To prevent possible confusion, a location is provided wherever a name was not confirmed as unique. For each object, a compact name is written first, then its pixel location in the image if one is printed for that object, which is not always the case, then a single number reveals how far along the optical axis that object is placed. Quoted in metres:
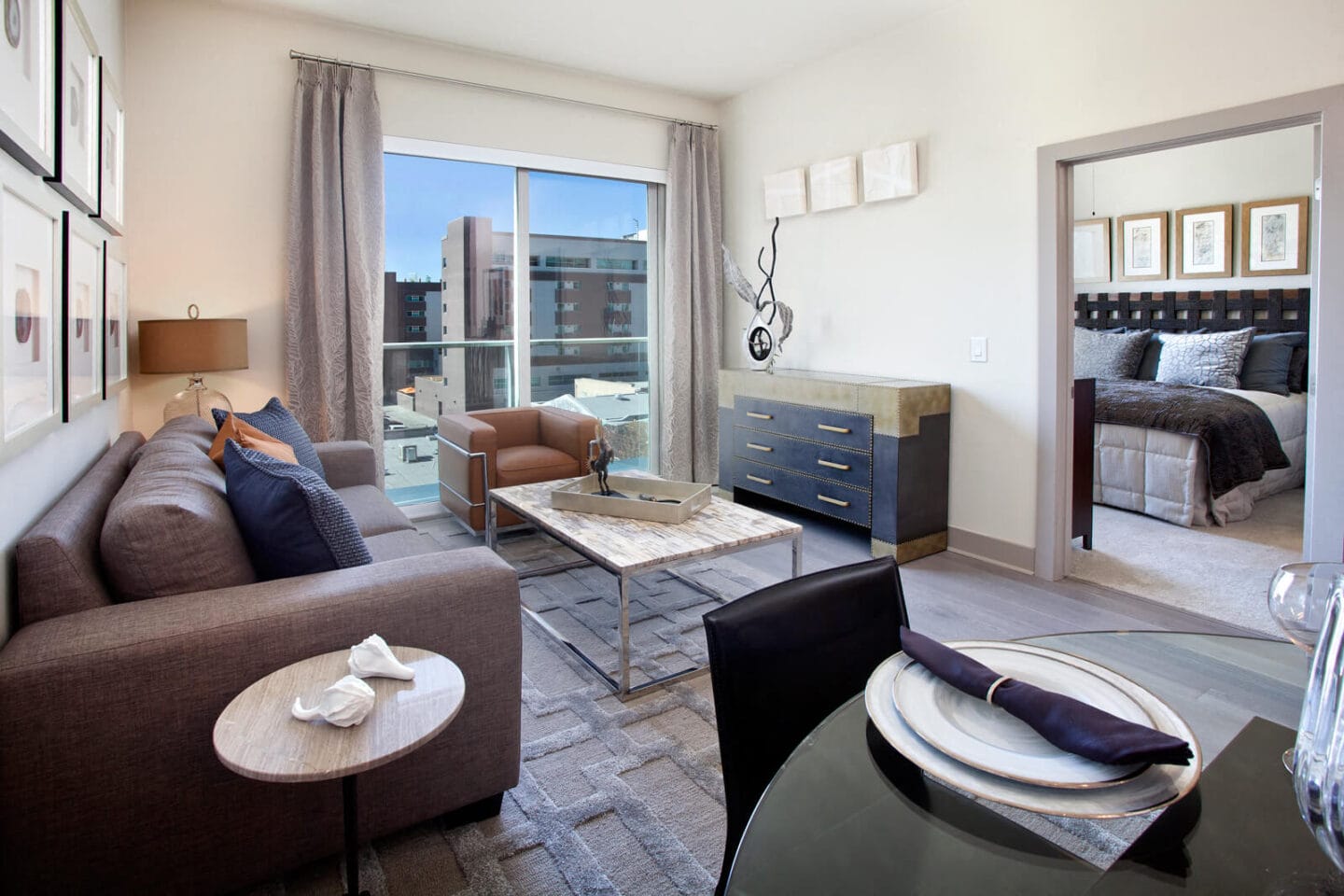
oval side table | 1.22
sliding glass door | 4.72
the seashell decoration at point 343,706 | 1.32
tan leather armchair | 4.20
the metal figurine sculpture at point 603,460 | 3.14
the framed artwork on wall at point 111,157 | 2.79
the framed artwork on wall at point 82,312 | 2.09
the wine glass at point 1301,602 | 1.00
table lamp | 3.50
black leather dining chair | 1.21
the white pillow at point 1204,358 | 5.45
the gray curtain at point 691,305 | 5.38
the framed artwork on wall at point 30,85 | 1.54
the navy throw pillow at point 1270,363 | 5.34
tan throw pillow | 2.65
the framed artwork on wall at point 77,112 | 2.01
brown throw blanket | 4.30
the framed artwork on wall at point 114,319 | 2.86
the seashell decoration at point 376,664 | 1.49
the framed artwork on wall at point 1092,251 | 6.54
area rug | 1.70
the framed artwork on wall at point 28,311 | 1.52
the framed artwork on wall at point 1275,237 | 5.44
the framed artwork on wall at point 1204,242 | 5.80
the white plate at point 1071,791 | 0.82
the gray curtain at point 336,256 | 4.07
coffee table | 2.51
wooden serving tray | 2.93
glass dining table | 0.83
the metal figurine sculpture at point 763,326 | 4.88
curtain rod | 4.07
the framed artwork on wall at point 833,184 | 4.49
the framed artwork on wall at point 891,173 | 4.13
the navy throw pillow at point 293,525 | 1.82
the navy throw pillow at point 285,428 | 3.16
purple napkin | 0.84
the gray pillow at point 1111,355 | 5.95
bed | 4.41
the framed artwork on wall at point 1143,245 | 6.19
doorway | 2.67
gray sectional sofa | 1.39
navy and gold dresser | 3.88
